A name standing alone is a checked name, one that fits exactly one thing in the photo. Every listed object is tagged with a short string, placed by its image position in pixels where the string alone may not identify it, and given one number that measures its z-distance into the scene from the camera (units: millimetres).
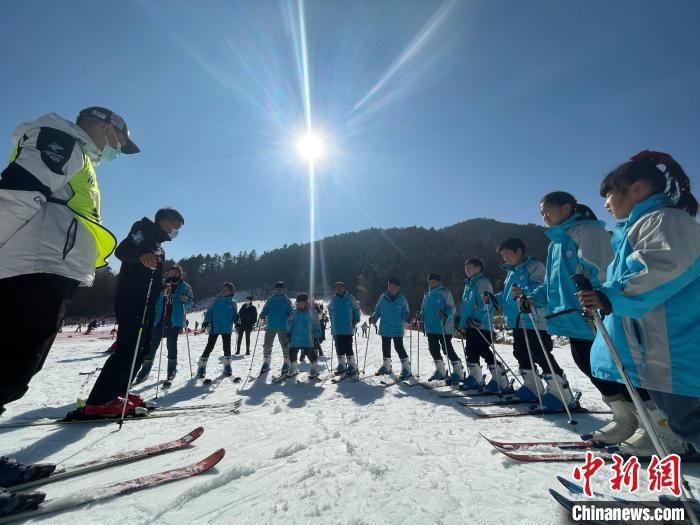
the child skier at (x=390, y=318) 7711
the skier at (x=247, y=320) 12772
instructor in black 3547
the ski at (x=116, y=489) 1550
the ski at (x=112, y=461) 1913
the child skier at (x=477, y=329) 5523
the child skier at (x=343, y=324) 8000
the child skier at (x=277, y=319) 7834
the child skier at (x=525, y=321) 4266
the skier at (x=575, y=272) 2592
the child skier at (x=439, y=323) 6762
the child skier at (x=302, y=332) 7441
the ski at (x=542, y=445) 2482
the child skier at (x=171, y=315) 6160
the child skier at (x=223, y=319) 7545
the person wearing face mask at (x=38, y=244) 1787
